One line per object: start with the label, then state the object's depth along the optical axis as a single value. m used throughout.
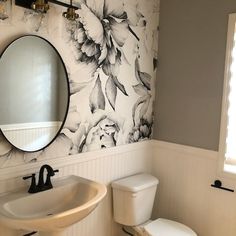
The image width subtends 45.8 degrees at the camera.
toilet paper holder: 2.19
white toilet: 2.12
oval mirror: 1.52
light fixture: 1.50
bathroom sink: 1.30
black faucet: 1.59
